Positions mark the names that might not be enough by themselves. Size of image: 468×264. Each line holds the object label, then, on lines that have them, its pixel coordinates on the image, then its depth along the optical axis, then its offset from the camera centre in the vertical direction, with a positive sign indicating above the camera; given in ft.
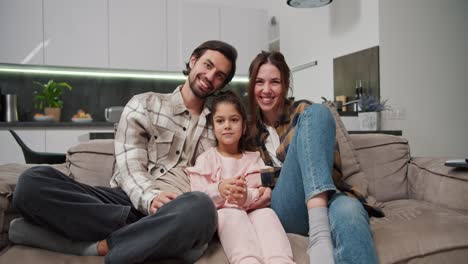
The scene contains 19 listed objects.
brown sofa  3.53 -0.95
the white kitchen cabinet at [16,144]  11.01 -0.36
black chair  6.40 -0.46
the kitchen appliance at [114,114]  10.41 +0.49
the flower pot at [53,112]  12.13 +0.64
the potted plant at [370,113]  8.97 +0.36
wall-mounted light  12.19 +2.11
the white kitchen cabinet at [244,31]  13.91 +3.78
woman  3.30 -0.45
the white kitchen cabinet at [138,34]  12.41 +3.32
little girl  3.49 -0.68
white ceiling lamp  10.29 +3.58
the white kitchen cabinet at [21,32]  11.27 +3.13
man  3.38 -0.70
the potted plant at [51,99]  12.13 +1.08
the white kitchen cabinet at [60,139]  11.34 -0.24
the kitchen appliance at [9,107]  11.58 +0.79
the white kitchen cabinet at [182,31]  13.17 +3.59
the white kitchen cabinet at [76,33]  11.76 +3.21
